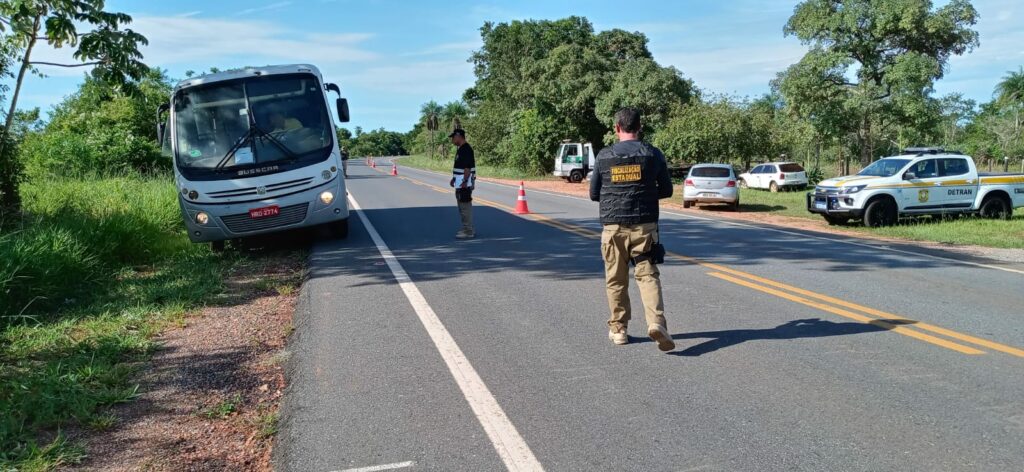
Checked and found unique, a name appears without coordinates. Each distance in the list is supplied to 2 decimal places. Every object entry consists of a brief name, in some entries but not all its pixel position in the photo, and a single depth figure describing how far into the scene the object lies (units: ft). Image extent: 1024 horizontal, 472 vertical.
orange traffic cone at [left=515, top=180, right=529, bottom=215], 59.36
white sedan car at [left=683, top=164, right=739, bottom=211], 72.69
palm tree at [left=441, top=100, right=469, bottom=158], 336.12
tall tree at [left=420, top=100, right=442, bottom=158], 382.96
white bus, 35.70
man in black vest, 18.51
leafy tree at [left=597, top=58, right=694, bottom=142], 128.36
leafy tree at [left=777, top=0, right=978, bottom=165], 93.76
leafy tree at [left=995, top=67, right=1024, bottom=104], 208.74
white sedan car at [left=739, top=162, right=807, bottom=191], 107.04
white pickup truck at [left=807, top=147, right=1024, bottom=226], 55.77
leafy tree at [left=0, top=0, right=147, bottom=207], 31.48
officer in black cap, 40.19
